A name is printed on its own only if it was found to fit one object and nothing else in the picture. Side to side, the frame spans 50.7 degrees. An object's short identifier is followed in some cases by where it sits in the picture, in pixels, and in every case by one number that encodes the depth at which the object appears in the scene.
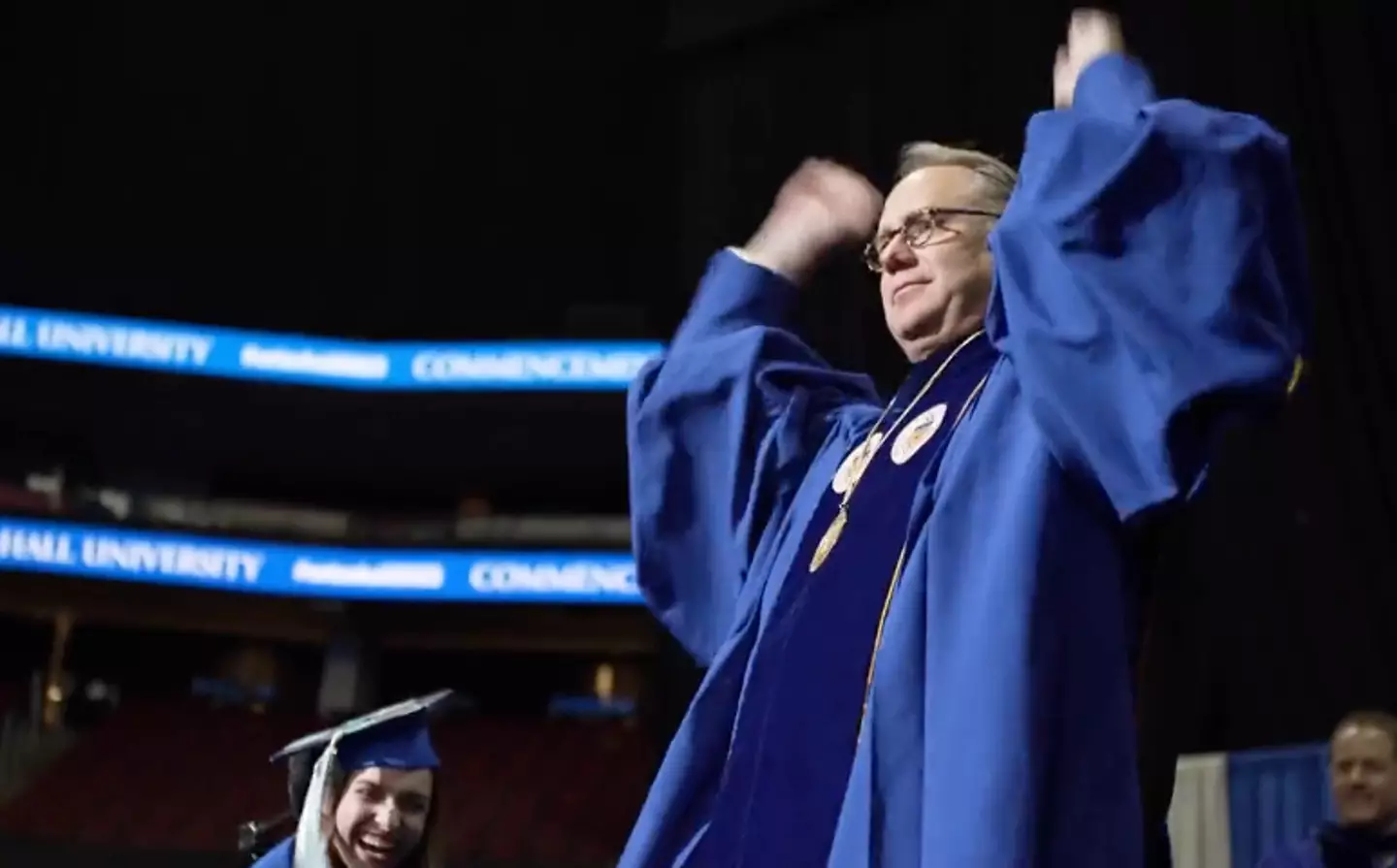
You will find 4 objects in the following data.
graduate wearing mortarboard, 2.29
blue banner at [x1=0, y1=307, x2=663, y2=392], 9.66
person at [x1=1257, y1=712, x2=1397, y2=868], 2.48
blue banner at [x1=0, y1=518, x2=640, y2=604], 9.80
